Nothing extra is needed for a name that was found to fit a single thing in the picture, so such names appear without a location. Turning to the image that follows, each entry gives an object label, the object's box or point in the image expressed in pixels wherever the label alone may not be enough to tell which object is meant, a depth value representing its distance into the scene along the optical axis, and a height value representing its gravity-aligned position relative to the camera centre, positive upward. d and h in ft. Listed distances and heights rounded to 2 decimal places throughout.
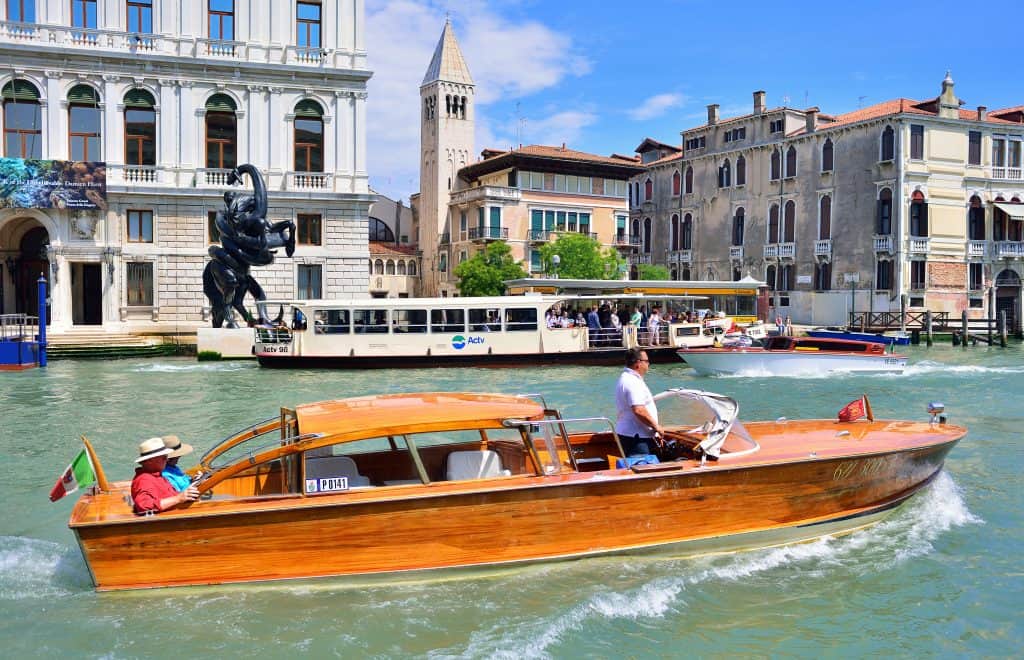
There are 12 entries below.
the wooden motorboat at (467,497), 21.74 -5.10
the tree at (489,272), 155.84 +6.07
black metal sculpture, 89.35 +5.47
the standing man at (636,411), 26.04 -3.14
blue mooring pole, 80.38 -2.39
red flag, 32.17 -3.92
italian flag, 22.35 -4.38
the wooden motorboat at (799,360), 73.61 -4.55
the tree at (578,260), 154.20 +8.20
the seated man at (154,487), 21.29 -4.44
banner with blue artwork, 98.48 +13.66
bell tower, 190.70 +36.16
